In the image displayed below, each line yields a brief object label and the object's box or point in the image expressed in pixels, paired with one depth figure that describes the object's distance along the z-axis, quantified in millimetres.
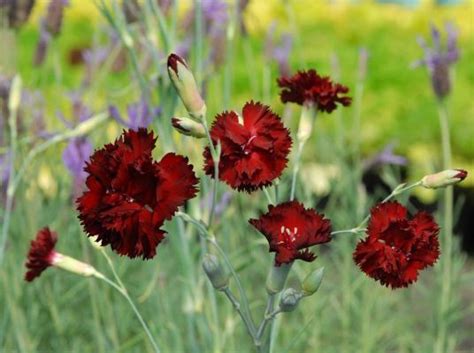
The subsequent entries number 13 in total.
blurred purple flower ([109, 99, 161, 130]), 1282
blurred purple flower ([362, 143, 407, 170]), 1739
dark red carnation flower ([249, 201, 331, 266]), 900
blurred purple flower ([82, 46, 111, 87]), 1849
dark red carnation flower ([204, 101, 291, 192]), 914
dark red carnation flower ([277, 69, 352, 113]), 1012
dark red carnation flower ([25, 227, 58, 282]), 1042
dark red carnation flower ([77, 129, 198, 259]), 878
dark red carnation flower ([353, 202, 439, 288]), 913
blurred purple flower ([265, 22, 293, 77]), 1819
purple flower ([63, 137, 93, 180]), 1342
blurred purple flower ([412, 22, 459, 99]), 1422
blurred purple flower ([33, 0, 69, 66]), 1567
